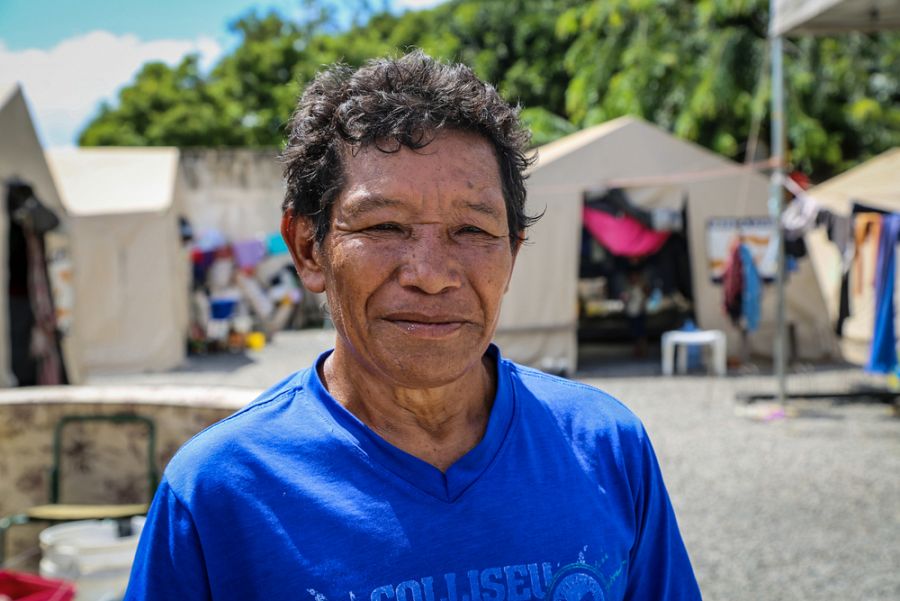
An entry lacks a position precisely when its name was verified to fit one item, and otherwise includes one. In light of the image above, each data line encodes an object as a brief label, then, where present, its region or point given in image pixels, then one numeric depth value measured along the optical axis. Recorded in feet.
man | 3.71
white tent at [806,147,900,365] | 36.06
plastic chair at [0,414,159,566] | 11.16
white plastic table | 33.83
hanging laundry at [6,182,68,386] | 22.44
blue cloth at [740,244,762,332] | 33.01
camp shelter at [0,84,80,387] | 22.33
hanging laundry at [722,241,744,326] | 32.99
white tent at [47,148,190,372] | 39.17
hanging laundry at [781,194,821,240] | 27.63
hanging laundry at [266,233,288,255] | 53.78
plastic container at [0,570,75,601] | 9.24
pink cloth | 35.45
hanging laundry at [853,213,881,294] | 26.30
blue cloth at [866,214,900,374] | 25.61
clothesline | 33.91
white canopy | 17.07
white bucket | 9.93
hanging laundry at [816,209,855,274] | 27.04
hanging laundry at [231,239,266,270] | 51.39
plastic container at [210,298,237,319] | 47.70
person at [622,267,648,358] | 38.70
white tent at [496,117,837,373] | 34.60
